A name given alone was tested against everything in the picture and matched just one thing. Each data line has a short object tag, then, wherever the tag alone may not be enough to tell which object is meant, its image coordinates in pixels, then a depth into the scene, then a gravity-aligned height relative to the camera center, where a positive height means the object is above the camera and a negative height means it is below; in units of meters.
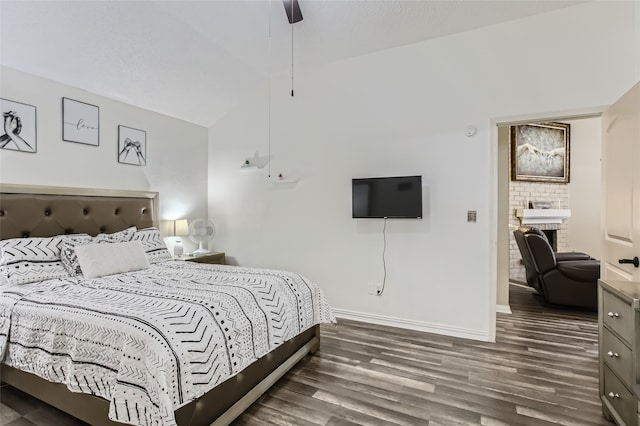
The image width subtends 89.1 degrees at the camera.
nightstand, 3.87 -0.58
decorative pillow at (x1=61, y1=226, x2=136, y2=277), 2.62 -0.27
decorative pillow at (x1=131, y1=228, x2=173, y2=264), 3.24 -0.33
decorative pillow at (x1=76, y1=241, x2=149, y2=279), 2.60 -0.40
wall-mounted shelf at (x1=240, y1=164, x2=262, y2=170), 4.20 +0.58
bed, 1.46 -0.67
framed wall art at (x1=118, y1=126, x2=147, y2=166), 3.51 +0.73
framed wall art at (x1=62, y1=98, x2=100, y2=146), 3.03 +0.86
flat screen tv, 3.21 +0.15
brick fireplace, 5.50 +0.09
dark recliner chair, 3.80 -0.73
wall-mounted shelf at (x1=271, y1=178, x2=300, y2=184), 3.95 +0.39
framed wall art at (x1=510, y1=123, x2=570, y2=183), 5.41 +1.02
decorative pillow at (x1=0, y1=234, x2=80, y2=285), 2.35 -0.37
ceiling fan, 2.56 +1.66
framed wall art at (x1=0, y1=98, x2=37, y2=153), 2.64 +0.71
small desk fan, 4.20 -0.26
